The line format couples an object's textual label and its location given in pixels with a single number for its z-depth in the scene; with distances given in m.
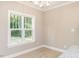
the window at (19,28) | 2.34
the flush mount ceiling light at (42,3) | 2.48
